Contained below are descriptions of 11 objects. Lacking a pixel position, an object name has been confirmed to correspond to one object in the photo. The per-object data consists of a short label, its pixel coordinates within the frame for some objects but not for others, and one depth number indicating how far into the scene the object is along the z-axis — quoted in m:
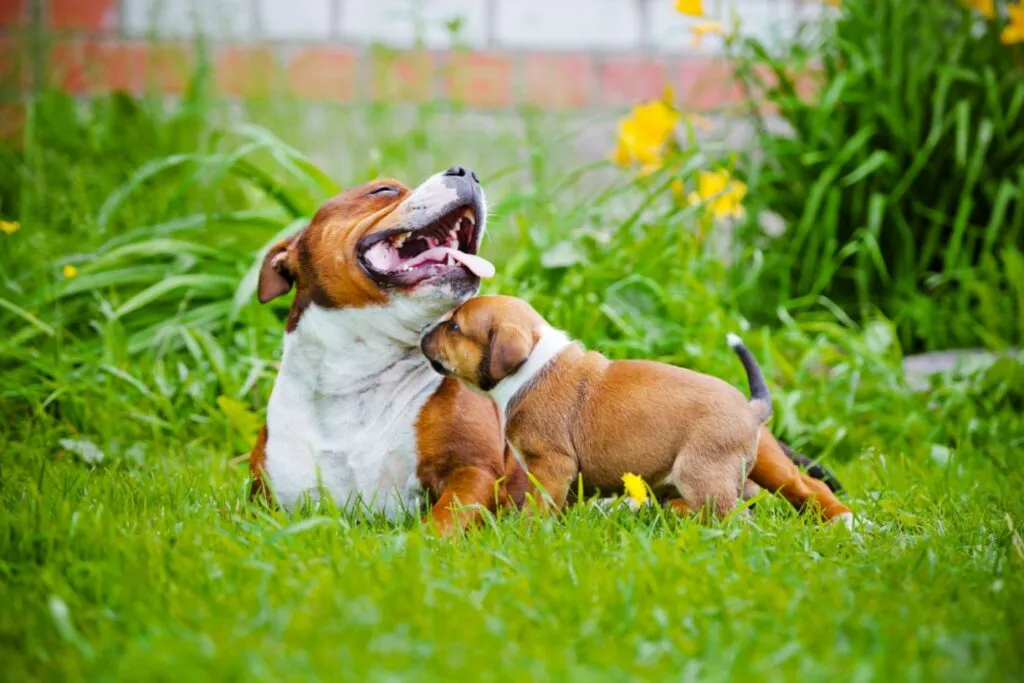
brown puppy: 5.73
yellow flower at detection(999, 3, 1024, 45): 9.88
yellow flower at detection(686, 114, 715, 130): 9.73
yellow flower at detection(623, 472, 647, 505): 5.59
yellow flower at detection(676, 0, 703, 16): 9.34
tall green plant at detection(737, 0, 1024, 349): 10.20
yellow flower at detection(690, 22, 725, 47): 9.63
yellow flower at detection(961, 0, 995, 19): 10.48
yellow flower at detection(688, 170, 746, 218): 9.59
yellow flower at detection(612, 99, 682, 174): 9.99
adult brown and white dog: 6.04
